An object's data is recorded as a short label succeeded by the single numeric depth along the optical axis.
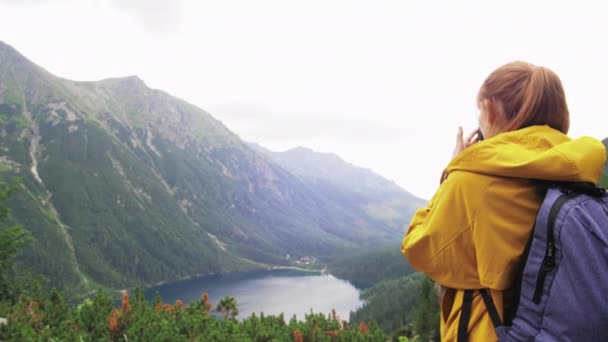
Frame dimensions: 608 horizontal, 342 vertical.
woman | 1.94
